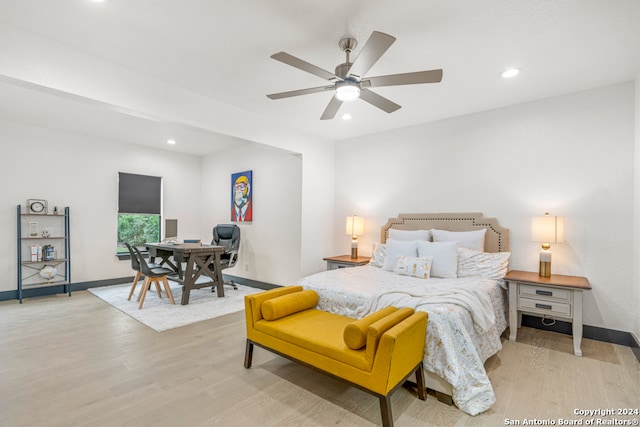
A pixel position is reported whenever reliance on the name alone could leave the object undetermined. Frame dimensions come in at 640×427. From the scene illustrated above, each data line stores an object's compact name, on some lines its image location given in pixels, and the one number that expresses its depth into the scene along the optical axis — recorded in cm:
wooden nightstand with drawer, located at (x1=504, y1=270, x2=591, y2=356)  286
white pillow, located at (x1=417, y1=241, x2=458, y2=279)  337
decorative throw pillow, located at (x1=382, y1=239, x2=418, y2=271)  372
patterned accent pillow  336
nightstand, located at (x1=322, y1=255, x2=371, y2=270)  453
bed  208
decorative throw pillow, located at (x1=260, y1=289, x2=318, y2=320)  251
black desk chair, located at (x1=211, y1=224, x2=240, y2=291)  529
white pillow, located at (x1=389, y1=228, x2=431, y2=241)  402
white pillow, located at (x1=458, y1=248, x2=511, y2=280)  338
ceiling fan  197
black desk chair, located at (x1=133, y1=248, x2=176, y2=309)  428
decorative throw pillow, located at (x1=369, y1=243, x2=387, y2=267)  409
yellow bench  181
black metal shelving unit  468
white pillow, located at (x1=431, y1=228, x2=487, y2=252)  370
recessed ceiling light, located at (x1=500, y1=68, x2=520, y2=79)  287
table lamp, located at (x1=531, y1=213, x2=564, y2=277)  321
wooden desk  444
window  589
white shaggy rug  380
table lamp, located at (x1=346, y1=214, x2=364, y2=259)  482
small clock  484
